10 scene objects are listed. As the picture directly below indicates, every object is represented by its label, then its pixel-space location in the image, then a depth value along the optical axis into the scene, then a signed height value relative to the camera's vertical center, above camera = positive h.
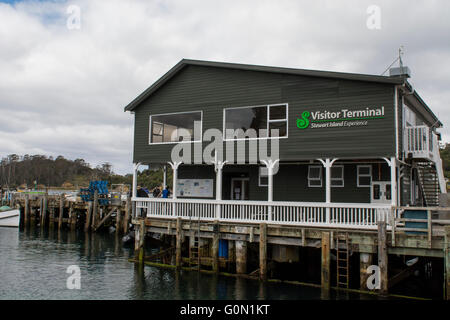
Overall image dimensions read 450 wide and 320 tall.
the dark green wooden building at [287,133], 15.55 +2.43
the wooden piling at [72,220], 34.27 -2.80
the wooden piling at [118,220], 31.53 -2.51
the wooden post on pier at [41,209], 36.36 -2.01
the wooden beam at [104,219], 32.58 -2.54
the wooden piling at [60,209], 34.91 -1.93
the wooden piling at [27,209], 37.03 -2.12
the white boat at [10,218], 37.62 -3.03
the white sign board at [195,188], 21.62 +0.06
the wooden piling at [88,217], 33.31 -2.44
